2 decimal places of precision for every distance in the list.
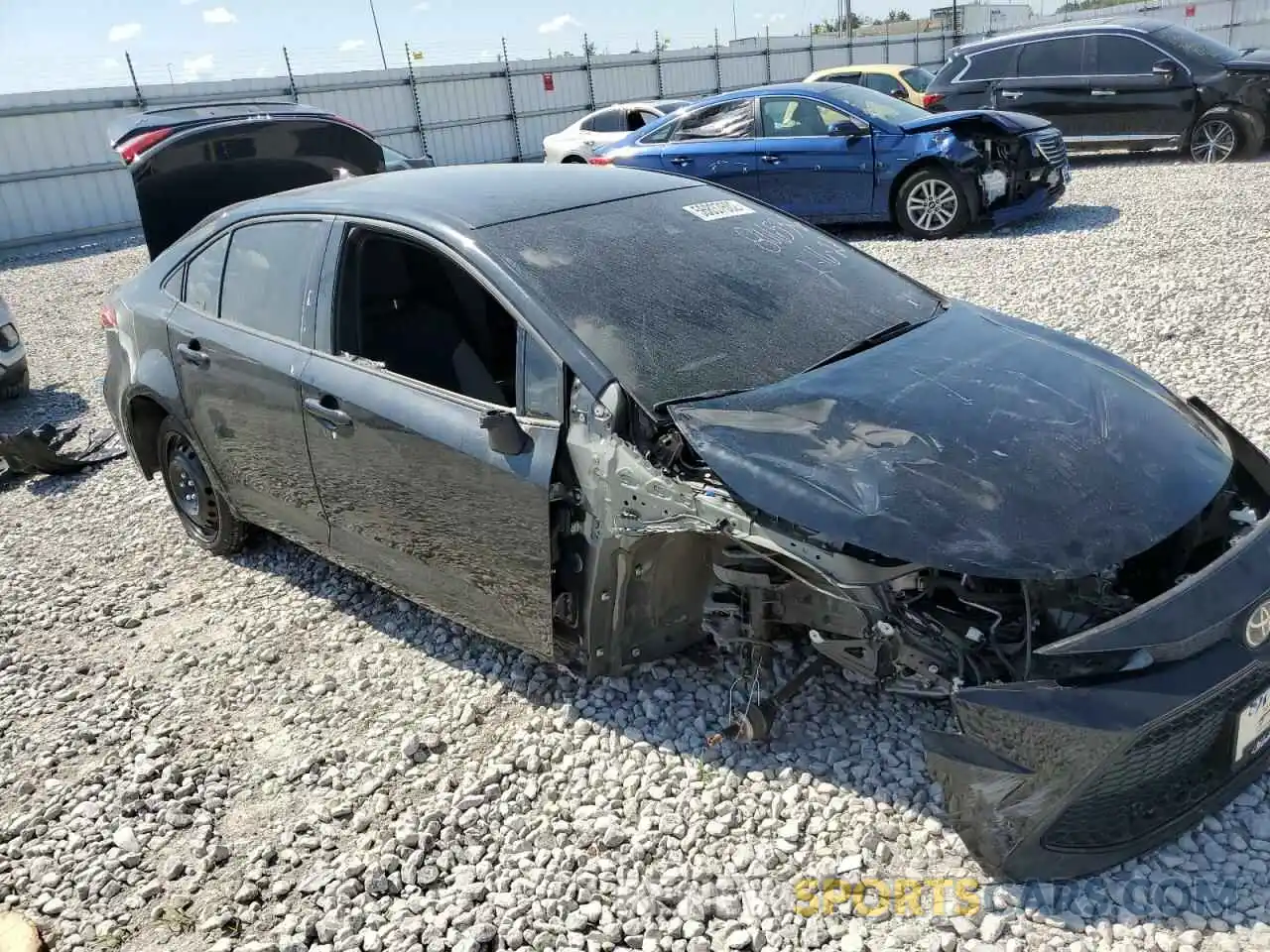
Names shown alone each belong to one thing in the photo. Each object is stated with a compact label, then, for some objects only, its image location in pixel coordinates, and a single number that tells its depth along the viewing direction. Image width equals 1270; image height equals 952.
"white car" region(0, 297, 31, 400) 7.63
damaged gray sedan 2.34
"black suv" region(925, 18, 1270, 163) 11.28
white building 37.88
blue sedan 9.23
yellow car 16.58
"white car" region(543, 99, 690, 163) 14.70
